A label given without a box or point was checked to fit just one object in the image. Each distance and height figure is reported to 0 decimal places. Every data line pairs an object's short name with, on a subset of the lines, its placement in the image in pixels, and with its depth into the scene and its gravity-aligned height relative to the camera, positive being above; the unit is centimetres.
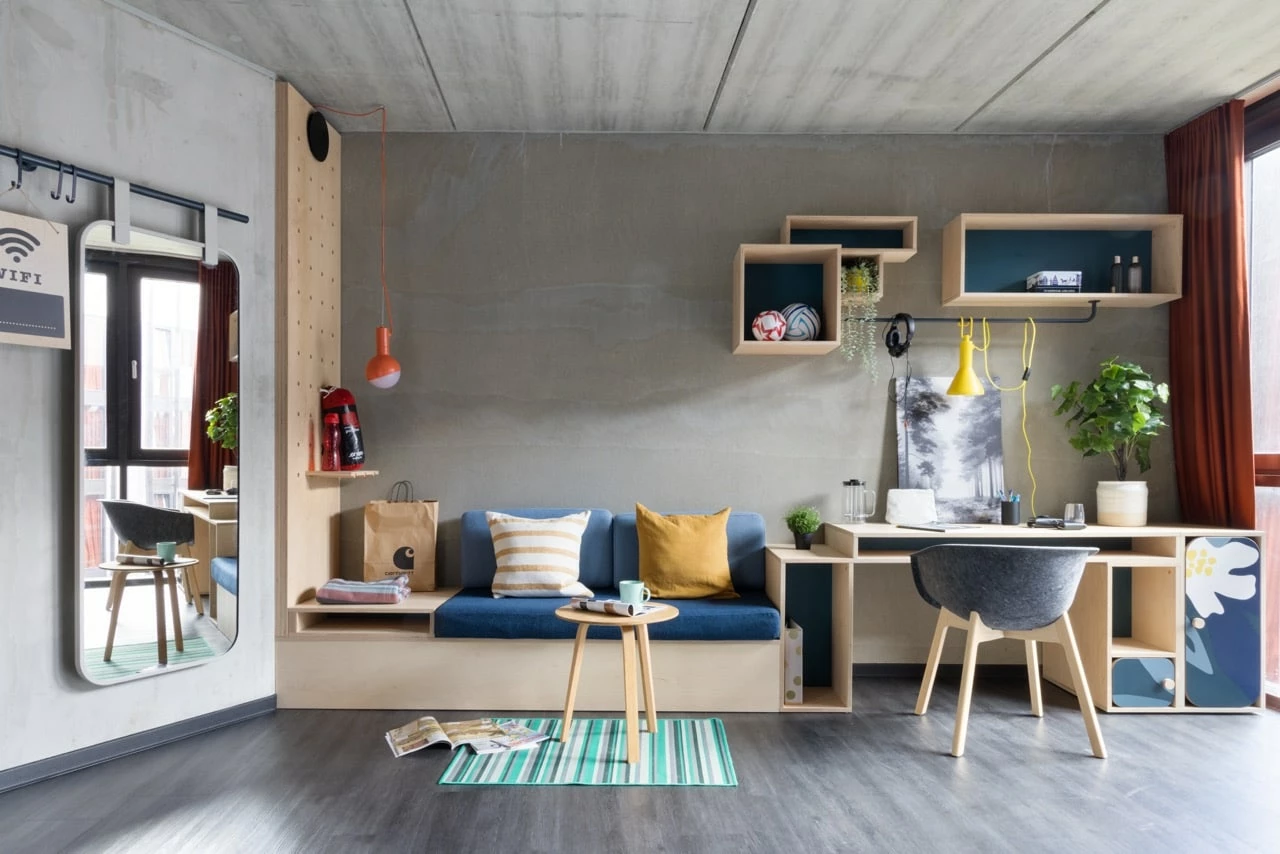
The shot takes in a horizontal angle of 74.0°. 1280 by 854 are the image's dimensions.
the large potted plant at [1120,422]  394 +7
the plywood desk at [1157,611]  374 -78
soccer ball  405 +55
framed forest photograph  433 -4
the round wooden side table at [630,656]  308 -81
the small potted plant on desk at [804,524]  402 -40
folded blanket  381 -67
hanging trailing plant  425 +67
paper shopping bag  418 -49
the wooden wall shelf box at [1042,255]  433 +95
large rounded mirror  304 -3
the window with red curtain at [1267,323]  386 +52
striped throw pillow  388 -52
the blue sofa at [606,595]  365 -71
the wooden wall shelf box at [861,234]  414 +106
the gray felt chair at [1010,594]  311 -59
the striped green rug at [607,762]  292 -116
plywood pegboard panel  375 +53
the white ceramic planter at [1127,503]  404 -31
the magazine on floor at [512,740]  320 -115
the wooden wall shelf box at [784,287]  404 +78
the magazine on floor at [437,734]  322 -113
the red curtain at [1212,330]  390 +51
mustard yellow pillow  395 -54
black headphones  422 +51
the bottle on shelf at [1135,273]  420 +81
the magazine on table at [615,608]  319 -63
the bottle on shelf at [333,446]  404 +0
